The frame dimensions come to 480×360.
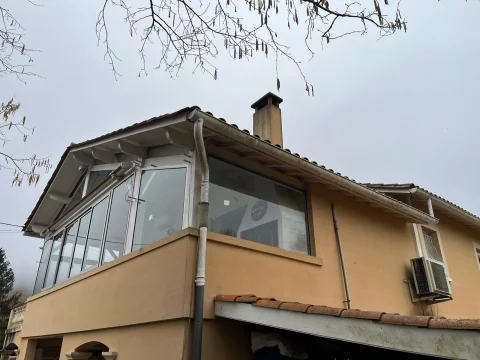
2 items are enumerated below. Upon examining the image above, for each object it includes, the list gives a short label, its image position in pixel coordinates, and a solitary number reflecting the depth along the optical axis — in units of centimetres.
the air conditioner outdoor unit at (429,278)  736
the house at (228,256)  409
